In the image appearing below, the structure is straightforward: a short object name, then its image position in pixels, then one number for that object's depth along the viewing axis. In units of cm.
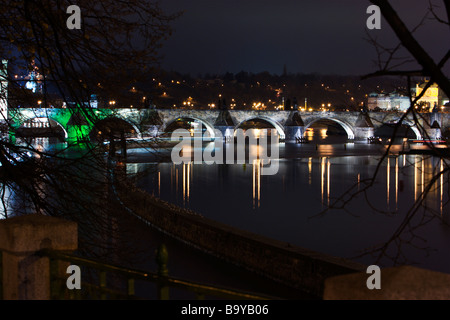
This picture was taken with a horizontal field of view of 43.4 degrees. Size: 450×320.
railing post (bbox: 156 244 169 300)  1030
